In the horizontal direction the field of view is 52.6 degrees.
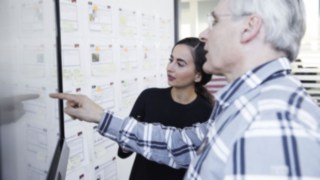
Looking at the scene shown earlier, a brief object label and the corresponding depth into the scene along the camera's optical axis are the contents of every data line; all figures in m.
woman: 1.42
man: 0.59
